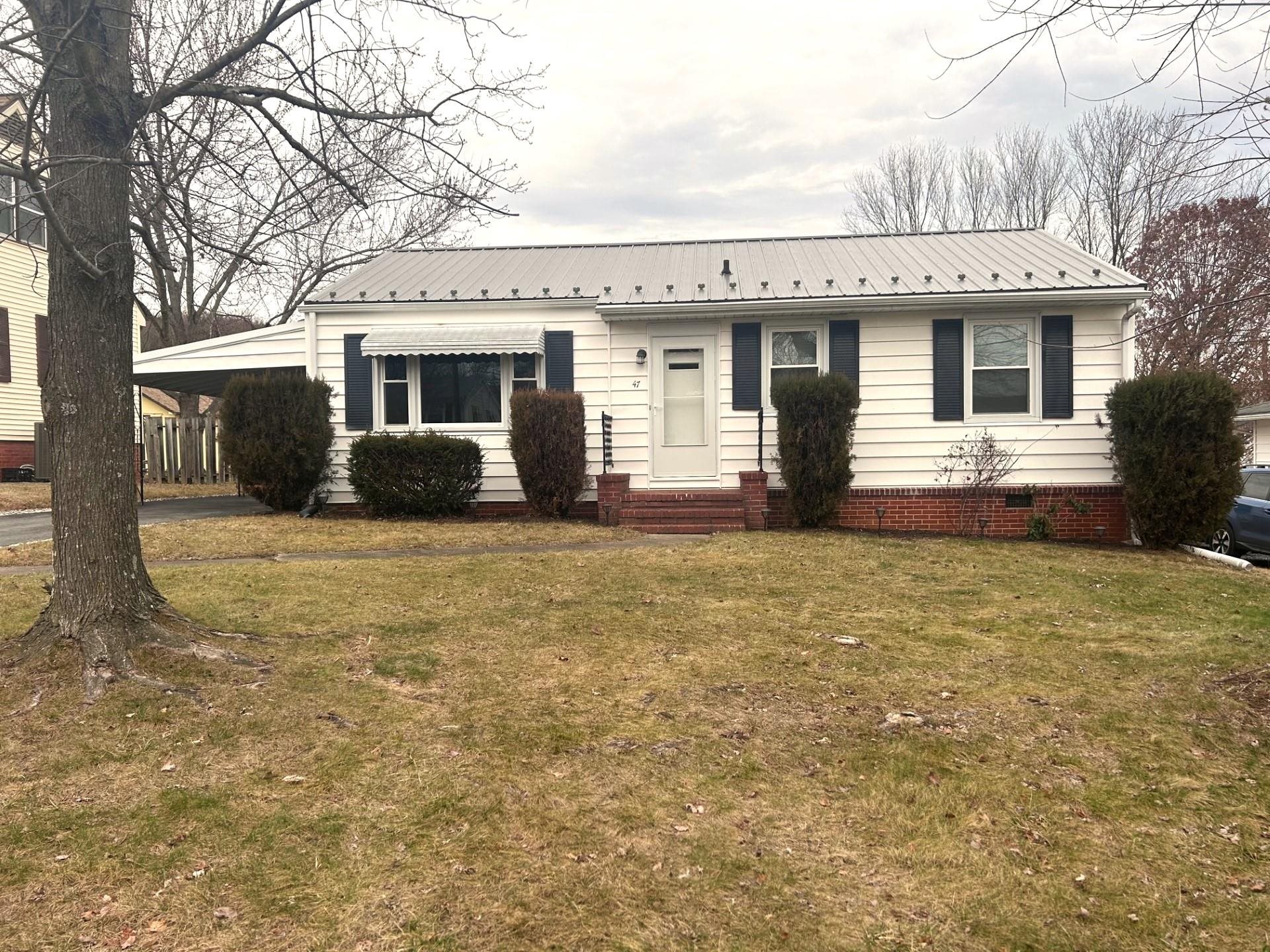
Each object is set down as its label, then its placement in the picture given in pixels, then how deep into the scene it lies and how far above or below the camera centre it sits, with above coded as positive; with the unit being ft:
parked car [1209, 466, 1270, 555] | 36.24 -3.54
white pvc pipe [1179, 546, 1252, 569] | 30.91 -4.45
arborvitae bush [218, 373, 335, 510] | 37.37 +1.13
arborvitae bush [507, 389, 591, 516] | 36.47 +0.51
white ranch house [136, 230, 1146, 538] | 36.91 +4.25
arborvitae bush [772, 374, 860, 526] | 34.17 +0.46
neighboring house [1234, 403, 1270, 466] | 74.28 +0.45
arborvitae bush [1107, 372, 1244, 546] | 31.04 -0.35
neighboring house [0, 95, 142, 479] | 61.72 +8.68
